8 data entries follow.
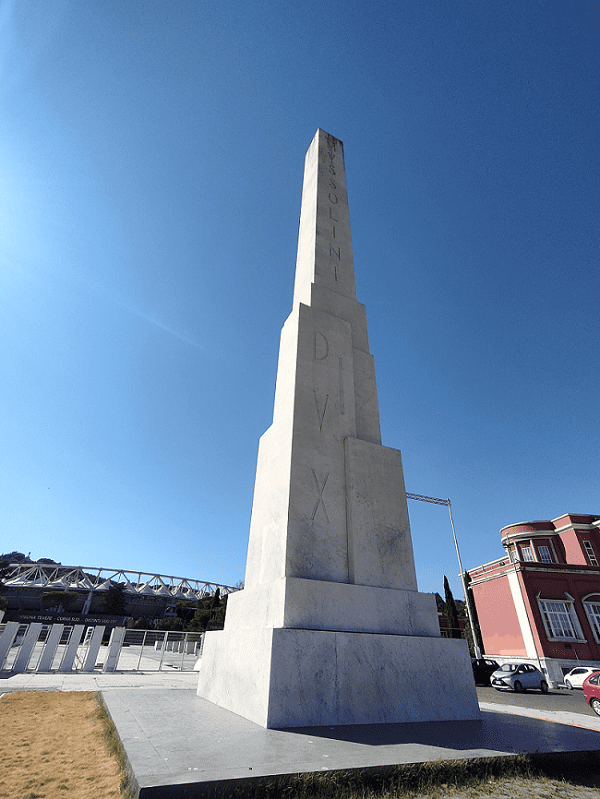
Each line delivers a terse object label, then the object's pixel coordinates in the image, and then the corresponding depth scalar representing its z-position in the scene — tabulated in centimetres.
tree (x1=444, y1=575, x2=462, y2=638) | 3197
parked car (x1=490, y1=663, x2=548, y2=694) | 1791
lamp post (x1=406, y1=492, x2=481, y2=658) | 2489
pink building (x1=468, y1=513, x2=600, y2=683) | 2461
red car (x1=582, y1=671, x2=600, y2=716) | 1046
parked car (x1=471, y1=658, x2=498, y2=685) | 1997
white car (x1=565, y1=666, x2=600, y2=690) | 2117
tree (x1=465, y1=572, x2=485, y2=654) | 2736
